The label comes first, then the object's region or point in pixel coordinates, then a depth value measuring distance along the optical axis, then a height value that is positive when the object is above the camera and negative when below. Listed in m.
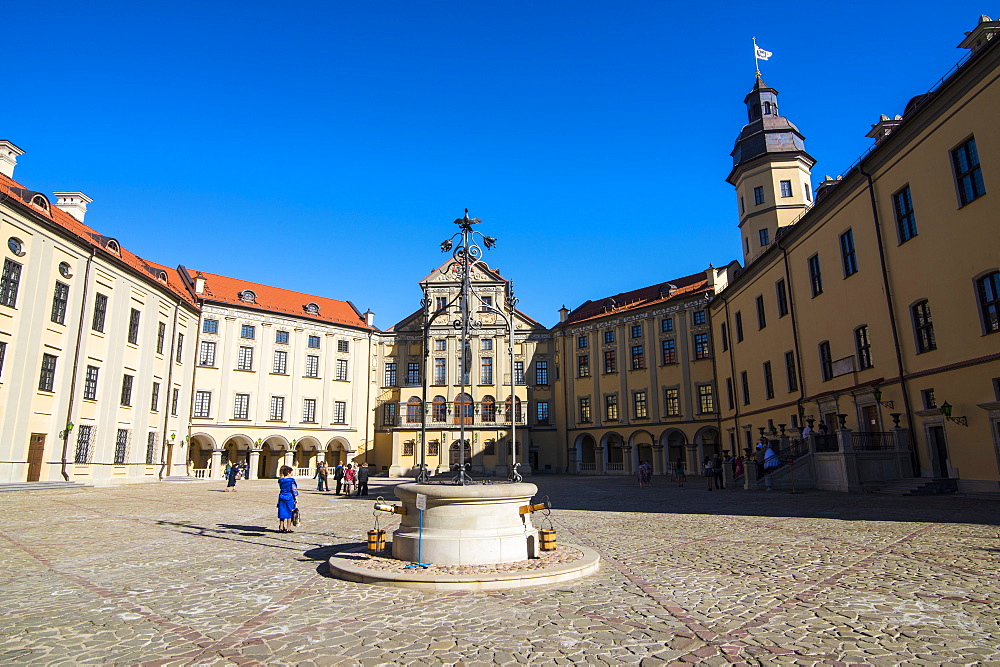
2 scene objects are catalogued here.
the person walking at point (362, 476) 27.28 -0.97
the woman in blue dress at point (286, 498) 14.05 -0.96
